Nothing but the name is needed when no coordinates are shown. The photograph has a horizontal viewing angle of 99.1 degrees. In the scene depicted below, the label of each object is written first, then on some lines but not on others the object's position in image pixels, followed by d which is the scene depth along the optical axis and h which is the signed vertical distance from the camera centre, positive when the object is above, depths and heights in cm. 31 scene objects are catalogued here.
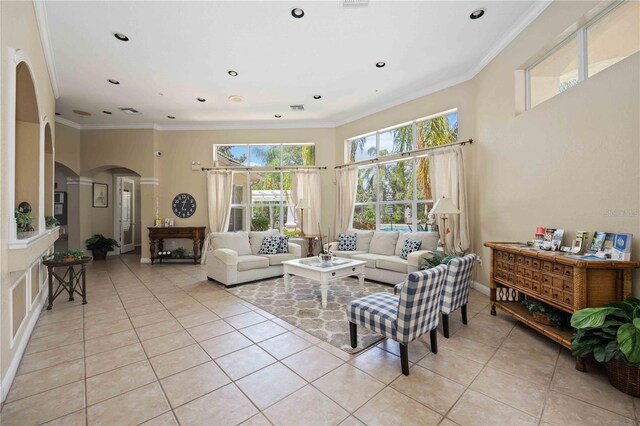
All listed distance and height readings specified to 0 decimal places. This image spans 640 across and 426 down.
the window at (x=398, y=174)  506 +80
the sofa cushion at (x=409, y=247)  455 -57
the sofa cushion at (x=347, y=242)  551 -60
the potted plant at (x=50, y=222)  374 -11
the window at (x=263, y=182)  684 +78
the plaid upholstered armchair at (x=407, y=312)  204 -82
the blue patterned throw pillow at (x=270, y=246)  517 -62
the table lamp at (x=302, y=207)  626 +14
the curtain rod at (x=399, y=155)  440 +113
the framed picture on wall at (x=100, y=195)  741 +53
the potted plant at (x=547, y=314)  246 -95
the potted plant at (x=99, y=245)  676 -79
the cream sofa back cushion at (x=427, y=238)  453 -43
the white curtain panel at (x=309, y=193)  652 +48
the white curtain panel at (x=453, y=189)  430 +39
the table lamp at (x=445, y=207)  398 +8
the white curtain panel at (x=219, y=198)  660 +38
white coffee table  358 -80
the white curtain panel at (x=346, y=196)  619 +38
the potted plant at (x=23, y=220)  247 -5
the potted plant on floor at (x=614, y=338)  170 -85
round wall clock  681 +16
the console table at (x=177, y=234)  639 -48
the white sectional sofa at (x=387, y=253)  428 -73
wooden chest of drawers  208 -59
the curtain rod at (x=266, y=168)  658 +110
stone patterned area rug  273 -121
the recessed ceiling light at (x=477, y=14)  301 +223
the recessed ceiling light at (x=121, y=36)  334 +220
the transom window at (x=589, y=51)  227 +155
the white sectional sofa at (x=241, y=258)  445 -79
